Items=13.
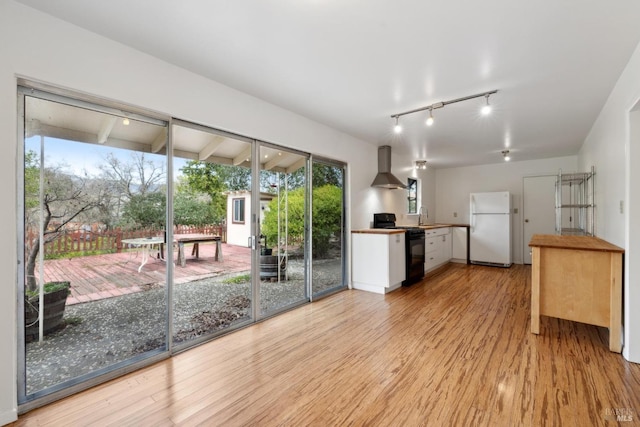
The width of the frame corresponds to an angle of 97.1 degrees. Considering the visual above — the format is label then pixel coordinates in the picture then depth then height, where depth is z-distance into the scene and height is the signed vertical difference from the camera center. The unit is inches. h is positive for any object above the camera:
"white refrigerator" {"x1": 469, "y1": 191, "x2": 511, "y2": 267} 246.7 -13.4
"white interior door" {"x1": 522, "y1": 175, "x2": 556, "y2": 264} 252.1 +6.1
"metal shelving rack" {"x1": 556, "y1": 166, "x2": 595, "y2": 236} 159.6 +8.0
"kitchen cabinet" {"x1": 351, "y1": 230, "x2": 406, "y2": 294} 168.1 -28.9
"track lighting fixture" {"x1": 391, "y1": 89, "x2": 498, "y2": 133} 116.9 +49.5
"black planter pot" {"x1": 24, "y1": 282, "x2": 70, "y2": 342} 71.4 -25.9
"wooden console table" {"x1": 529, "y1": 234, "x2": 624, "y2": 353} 98.7 -26.7
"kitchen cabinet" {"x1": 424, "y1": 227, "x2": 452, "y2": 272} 222.8 -28.8
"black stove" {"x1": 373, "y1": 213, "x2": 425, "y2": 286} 189.0 -22.9
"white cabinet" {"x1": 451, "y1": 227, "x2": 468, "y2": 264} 269.4 -28.9
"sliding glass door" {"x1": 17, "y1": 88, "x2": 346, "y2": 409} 73.6 -8.1
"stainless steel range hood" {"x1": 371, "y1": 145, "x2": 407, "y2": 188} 197.8 +29.5
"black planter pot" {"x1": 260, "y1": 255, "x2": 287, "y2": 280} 136.7 -26.3
